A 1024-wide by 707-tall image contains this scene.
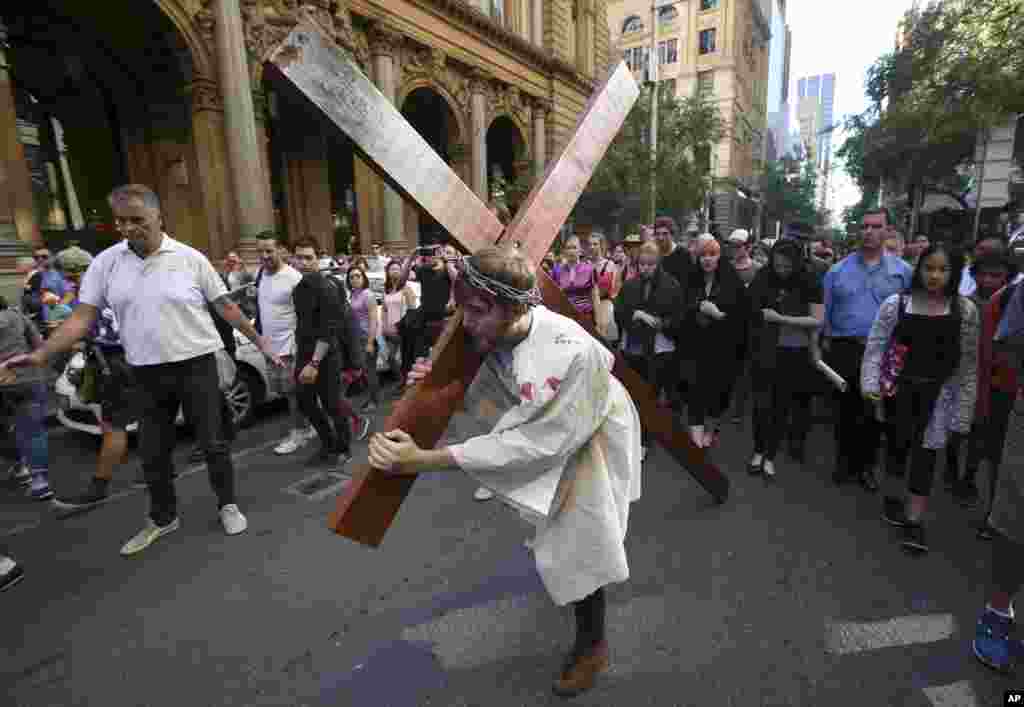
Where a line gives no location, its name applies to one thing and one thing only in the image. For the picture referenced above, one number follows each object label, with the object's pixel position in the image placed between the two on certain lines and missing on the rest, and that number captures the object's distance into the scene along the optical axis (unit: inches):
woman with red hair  169.6
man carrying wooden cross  61.5
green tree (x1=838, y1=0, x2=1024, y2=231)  428.8
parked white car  188.1
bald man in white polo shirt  116.7
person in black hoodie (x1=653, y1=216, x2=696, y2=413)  181.2
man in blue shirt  151.4
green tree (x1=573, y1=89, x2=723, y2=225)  714.8
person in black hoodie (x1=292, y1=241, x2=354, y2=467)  168.7
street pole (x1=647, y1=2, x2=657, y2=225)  589.0
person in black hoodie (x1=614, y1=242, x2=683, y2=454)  171.9
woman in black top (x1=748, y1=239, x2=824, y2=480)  157.8
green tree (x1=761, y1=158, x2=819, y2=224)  2014.0
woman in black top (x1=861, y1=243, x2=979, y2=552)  115.9
